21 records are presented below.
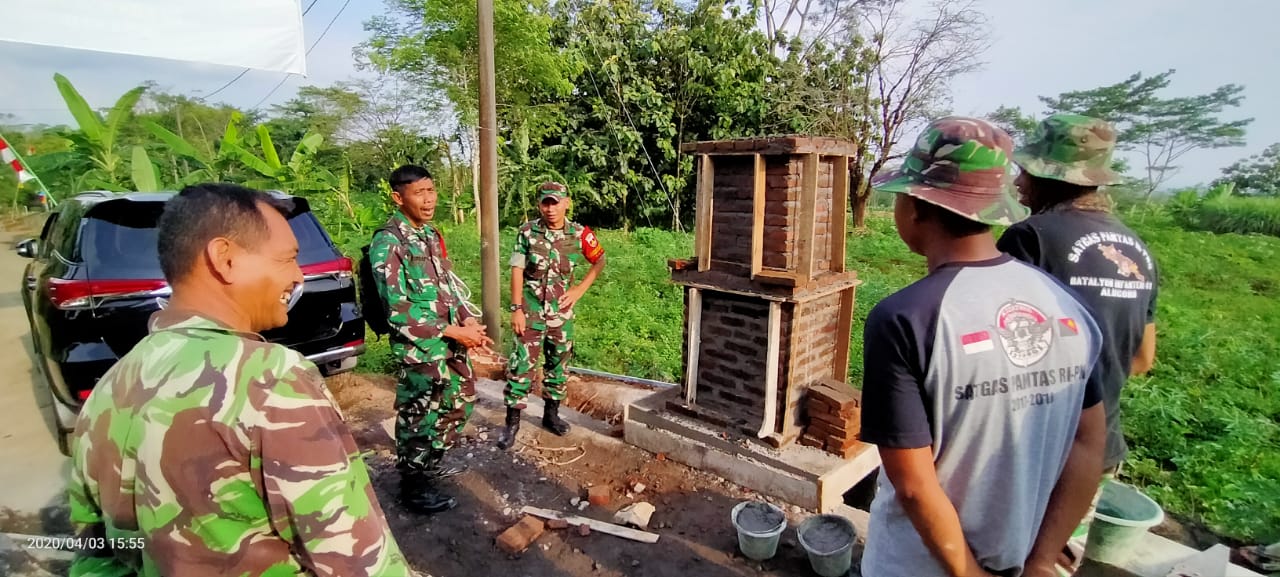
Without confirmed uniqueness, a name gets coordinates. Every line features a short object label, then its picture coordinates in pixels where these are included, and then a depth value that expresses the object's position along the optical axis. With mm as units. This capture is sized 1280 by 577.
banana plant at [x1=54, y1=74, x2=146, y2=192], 7324
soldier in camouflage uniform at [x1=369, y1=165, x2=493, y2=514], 3170
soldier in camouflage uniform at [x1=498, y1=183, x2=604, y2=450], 4266
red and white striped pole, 7071
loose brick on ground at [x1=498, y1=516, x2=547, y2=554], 3135
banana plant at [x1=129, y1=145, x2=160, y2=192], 7000
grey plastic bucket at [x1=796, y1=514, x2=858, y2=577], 2855
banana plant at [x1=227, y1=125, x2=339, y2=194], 7969
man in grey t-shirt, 1241
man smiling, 1032
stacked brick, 3615
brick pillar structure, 3611
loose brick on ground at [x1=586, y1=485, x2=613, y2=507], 3584
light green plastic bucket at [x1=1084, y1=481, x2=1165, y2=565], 2764
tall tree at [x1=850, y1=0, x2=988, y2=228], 13703
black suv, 3467
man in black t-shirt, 1803
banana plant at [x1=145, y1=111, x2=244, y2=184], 7395
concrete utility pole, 5602
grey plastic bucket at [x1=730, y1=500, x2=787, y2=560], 2988
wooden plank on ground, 3227
